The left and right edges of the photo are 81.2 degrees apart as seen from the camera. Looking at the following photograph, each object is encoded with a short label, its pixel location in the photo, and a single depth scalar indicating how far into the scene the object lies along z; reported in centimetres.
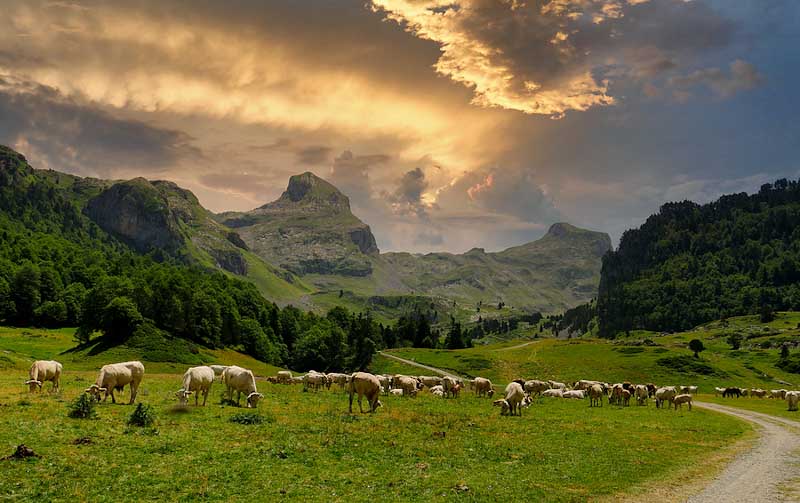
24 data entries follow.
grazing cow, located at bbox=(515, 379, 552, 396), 7050
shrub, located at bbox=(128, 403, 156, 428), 2539
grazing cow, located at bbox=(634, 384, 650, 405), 6899
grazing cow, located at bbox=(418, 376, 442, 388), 7188
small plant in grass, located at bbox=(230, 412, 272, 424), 2926
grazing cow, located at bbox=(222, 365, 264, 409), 3734
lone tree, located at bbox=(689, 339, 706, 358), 15400
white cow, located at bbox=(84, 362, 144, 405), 3190
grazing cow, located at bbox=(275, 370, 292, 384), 6731
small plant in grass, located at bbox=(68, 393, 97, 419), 2605
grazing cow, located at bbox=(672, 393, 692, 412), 6370
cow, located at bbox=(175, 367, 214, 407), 3350
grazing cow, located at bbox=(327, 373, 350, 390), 6141
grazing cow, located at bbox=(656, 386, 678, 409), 6512
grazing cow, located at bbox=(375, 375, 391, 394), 5912
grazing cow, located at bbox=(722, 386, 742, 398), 10272
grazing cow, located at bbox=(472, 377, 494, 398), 6406
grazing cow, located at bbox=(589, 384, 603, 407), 6226
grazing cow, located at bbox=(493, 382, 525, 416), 4388
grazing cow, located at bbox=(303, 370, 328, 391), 5869
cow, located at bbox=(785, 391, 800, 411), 6962
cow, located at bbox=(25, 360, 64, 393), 3706
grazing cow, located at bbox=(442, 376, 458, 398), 5812
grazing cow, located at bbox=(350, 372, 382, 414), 3648
